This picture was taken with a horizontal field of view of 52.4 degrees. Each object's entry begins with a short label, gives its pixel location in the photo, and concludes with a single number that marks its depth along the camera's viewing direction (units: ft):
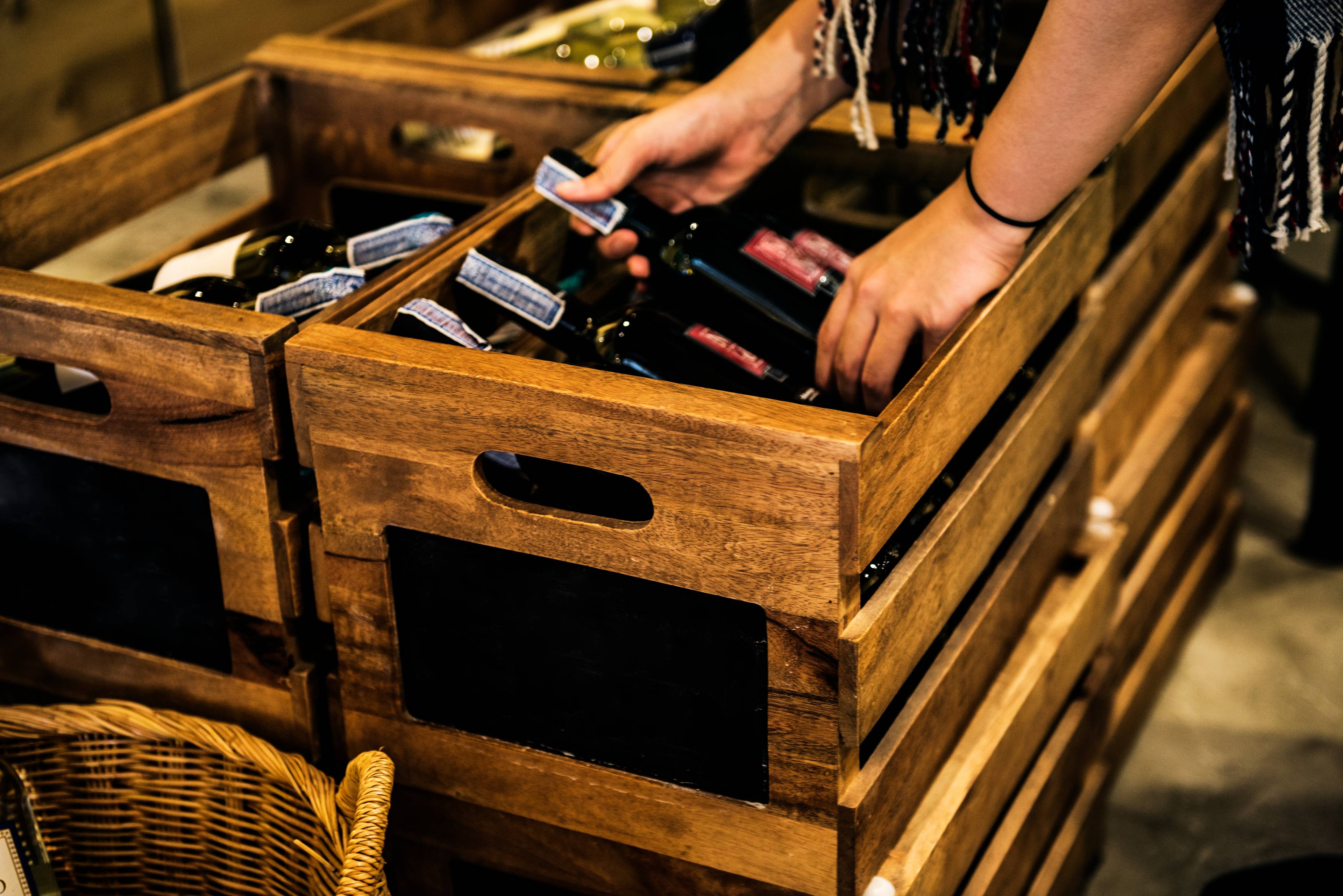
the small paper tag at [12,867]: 3.18
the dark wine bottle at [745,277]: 3.66
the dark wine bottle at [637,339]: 3.32
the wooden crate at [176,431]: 3.16
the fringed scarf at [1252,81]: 3.15
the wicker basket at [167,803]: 3.37
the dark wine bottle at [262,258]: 3.94
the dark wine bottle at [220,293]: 3.65
